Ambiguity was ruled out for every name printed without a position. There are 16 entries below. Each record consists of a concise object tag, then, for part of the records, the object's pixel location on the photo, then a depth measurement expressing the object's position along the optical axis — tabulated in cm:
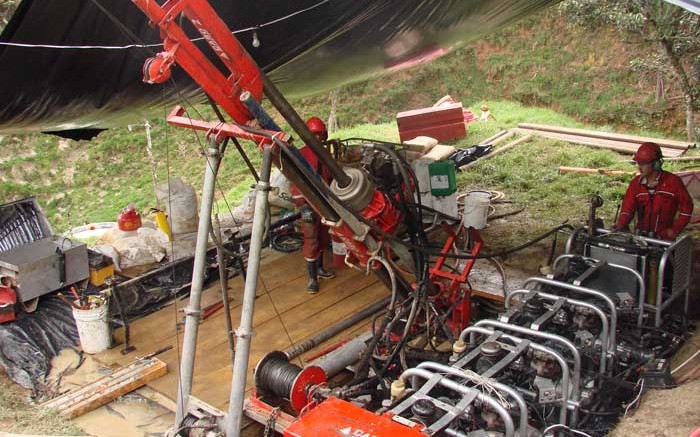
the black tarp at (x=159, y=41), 488
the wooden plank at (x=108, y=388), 464
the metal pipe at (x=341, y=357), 474
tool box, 580
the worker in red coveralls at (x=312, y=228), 630
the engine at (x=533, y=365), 304
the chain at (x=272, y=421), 405
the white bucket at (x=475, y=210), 620
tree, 1113
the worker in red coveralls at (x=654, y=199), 573
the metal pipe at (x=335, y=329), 519
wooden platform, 509
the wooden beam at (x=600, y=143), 1069
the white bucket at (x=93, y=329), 538
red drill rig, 346
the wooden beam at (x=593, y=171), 980
